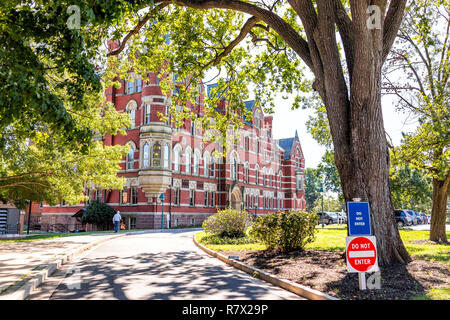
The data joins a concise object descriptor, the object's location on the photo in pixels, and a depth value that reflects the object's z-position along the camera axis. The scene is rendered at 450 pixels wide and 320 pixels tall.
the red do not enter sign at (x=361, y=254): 6.04
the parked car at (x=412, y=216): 41.06
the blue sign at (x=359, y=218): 6.13
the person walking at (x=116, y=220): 26.81
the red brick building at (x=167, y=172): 34.22
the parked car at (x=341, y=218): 53.44
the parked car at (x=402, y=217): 38.08
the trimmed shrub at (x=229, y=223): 18.45
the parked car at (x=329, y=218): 52.91
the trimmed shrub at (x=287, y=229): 11.51
